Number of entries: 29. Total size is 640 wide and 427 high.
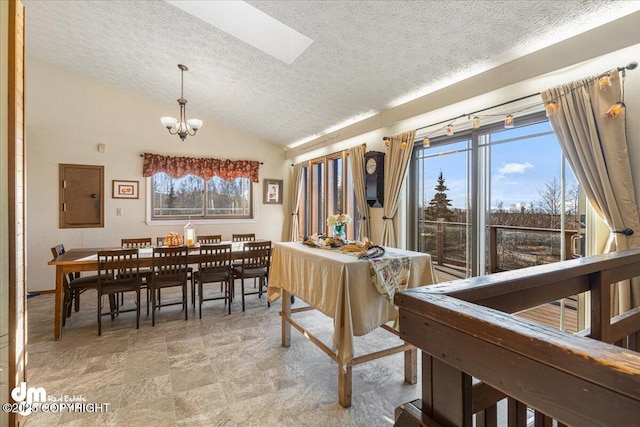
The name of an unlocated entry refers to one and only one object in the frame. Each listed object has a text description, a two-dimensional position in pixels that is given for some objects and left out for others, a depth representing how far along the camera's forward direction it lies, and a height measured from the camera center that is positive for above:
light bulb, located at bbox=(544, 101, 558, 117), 2.33 +0.86
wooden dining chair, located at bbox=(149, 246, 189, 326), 3.44 -0.68
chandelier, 3.73 +1.18
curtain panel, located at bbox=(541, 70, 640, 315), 2.02 +0.42
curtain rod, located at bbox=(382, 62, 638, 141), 1.99 +1.03
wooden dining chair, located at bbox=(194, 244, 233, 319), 3.78 -0.71
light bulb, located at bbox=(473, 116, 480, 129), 2.83 +0.89
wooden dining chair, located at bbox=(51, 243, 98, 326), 3.41 -0.85
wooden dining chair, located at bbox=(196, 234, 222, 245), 4.75 -0.42
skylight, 2.90 +1.95
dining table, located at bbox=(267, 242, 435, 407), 1.98 -0.54
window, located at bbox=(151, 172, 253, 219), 5.69 +0.34
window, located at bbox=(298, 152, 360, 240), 4.96 +0.39
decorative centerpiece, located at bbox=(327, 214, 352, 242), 2.85 -0.06
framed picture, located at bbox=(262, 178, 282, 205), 6.61 +0.51
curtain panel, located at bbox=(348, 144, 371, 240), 4.38 +0.43
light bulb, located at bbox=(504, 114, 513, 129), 2.58 +0.82
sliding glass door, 2.66 +0.16
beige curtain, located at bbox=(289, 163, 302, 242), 6.39 +0.40
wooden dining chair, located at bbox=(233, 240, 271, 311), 4.01 -0.64
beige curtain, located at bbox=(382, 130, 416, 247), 3.66 +0.53
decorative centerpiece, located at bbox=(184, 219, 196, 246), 4.19 -0.31
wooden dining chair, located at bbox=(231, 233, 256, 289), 5.11 -0.42
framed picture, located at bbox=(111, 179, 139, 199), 5.26 +0.44
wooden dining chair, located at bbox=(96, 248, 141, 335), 3.21 -0.71
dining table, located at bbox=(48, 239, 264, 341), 3.04 -0.54
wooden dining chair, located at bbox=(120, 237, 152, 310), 3.67 -0.49
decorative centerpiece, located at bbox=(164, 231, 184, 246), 3.92 -0.34
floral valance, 5.45 +0.93
